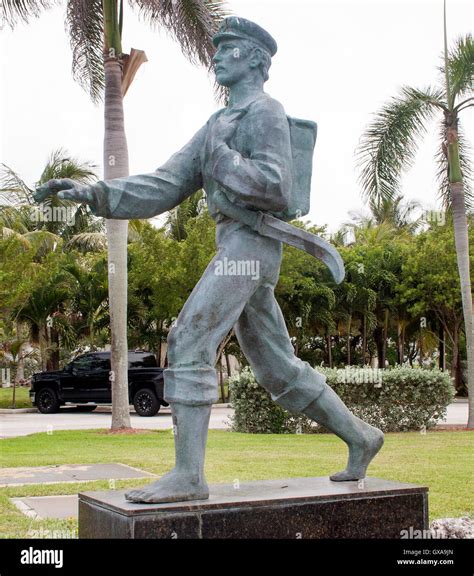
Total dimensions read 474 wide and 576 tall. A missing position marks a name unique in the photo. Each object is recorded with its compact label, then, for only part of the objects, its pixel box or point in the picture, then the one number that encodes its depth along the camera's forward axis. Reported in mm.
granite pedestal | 3559
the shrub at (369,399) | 12992
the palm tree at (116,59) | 12969
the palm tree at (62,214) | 27700
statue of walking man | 3764
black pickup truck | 18984
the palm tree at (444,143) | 14047
